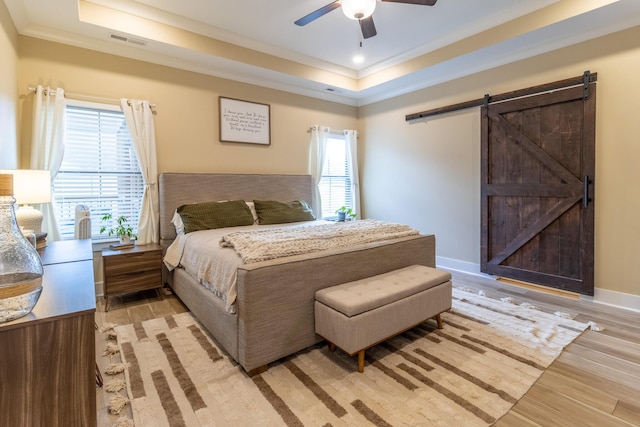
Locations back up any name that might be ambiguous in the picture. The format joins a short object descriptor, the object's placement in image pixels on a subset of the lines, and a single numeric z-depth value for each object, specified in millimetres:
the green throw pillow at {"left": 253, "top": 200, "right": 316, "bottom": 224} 4035
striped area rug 1691
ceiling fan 2527
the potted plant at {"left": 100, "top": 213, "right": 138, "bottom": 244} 3482
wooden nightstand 3137
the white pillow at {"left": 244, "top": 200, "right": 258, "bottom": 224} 4039
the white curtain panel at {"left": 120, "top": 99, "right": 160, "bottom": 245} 3572
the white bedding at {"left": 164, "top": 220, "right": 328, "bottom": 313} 2172
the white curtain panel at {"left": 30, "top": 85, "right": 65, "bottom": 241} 3064
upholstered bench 2010
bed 2004
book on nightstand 3375
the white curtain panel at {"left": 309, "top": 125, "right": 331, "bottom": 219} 5164
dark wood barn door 3318
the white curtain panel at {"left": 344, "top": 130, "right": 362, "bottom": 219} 5652
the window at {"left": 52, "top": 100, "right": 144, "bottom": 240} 3322
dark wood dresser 1015
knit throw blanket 2223
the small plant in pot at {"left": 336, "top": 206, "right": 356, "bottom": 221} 4705
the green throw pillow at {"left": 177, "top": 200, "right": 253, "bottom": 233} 3482
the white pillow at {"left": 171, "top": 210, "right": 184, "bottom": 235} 3535
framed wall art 4273
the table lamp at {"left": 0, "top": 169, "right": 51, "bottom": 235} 2250
